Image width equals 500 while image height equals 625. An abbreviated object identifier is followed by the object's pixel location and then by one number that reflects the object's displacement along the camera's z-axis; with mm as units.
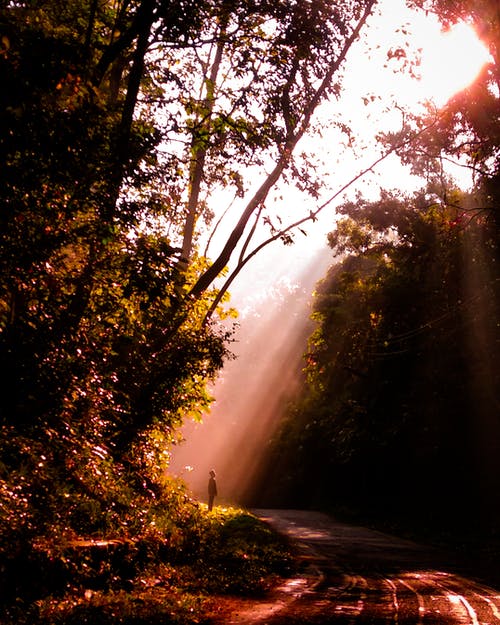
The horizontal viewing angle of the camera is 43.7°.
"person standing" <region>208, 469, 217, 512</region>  24622
